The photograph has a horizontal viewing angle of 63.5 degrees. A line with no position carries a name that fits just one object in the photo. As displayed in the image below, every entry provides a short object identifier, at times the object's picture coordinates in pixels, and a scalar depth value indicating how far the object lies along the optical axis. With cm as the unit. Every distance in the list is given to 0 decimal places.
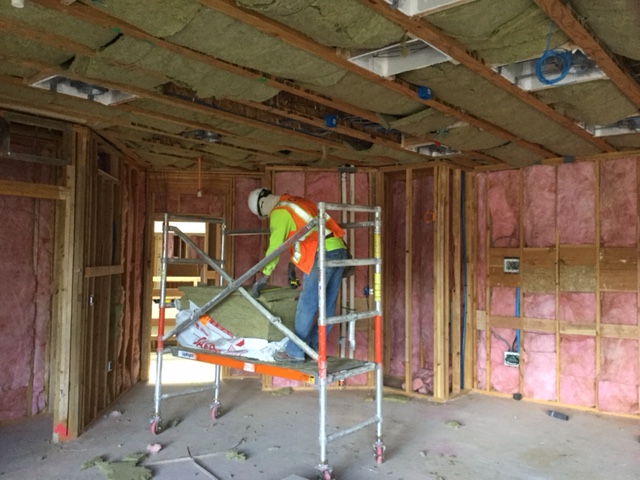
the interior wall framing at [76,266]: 410
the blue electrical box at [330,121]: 395
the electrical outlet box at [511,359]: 562
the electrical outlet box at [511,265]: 567
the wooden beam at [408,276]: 573
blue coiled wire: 269
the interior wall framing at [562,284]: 507
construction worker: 368
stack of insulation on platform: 383
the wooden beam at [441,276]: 554
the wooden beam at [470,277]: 591
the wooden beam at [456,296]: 576
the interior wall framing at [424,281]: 559
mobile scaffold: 332
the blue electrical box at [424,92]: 318
